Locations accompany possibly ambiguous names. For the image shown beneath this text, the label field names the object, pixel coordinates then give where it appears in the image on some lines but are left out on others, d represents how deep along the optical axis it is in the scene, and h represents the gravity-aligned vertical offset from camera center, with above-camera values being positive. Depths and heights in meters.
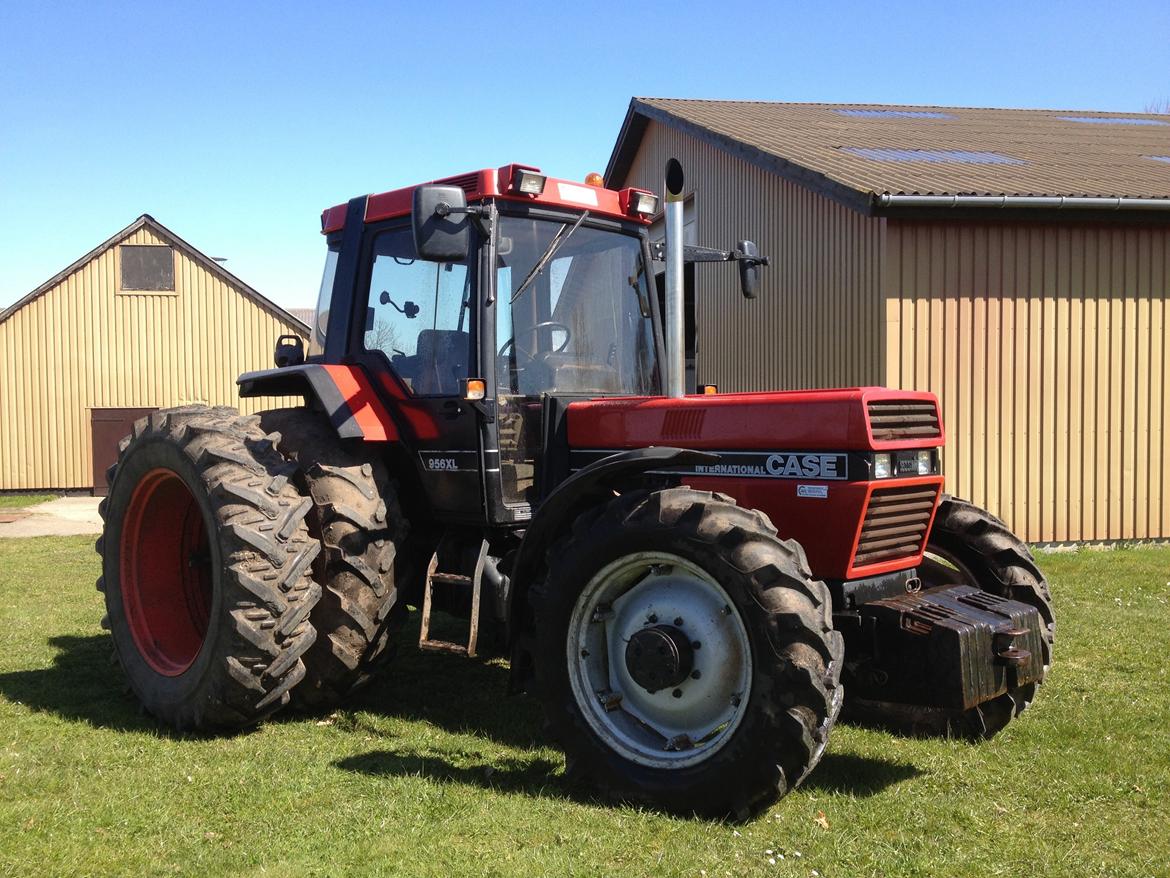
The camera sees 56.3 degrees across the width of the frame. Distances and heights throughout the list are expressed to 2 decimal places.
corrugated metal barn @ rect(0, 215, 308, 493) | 20.42 +1.15
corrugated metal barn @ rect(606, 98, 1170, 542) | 10.77 +0.90
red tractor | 4.14 -0.55
